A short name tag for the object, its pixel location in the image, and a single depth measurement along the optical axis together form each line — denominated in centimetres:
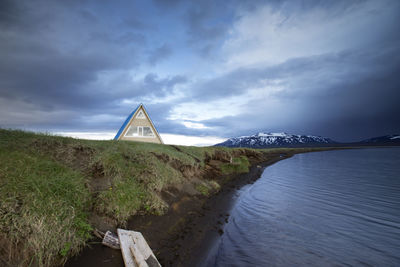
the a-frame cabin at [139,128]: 2275
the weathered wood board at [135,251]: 396
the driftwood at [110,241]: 442
